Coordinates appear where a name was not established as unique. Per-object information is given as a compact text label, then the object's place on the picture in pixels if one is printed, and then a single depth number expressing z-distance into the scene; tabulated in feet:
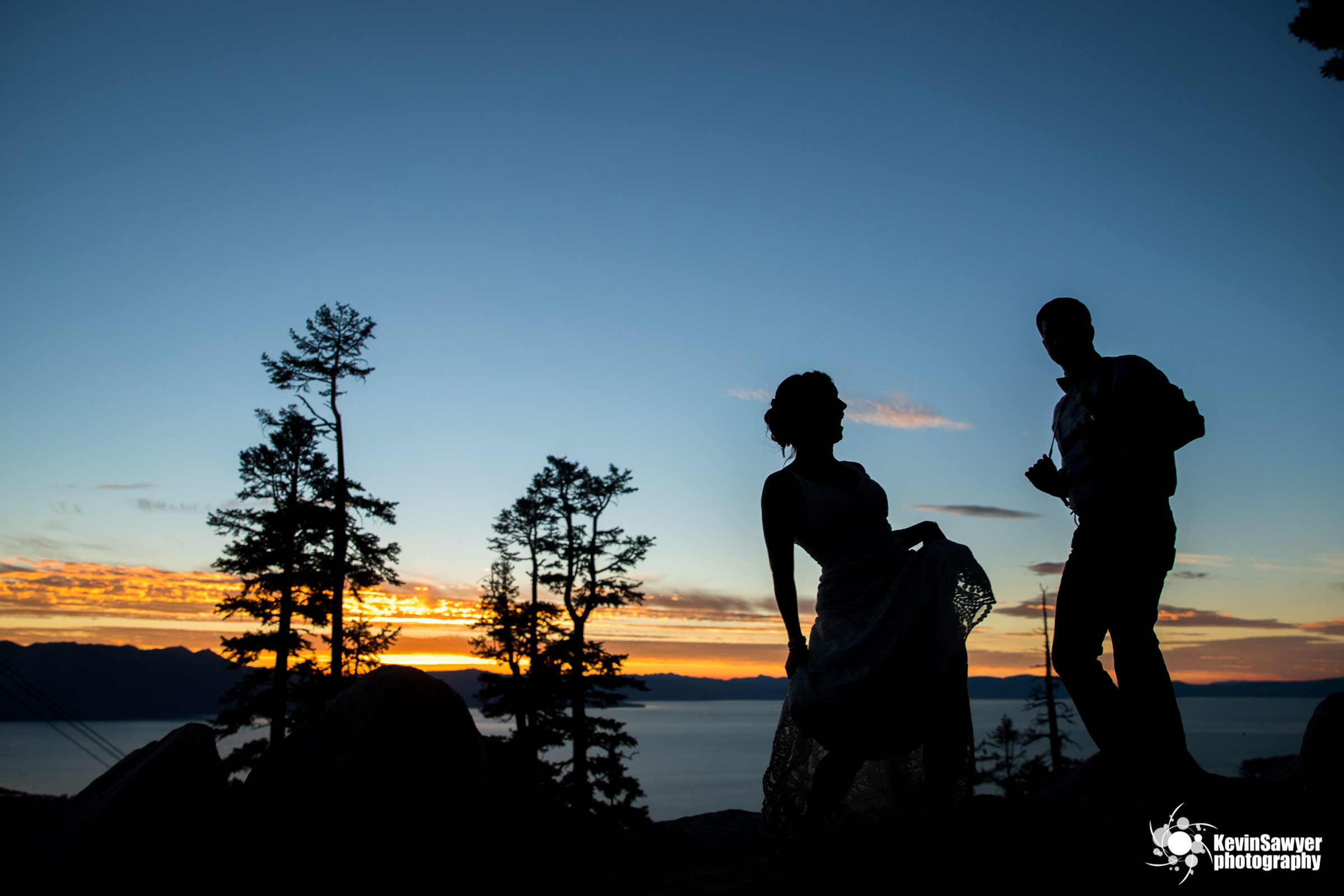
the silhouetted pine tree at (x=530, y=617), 82.33
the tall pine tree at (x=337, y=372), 64.13
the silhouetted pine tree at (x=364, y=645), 75.80
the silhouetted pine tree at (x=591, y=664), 79.25
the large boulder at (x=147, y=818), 14.70
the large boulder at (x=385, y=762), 17.87
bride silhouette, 10.75
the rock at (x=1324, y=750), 11.17
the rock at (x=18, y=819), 17.93
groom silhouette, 10.57
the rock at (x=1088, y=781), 20.00
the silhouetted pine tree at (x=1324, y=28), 22.21
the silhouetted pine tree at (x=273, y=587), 70.18
